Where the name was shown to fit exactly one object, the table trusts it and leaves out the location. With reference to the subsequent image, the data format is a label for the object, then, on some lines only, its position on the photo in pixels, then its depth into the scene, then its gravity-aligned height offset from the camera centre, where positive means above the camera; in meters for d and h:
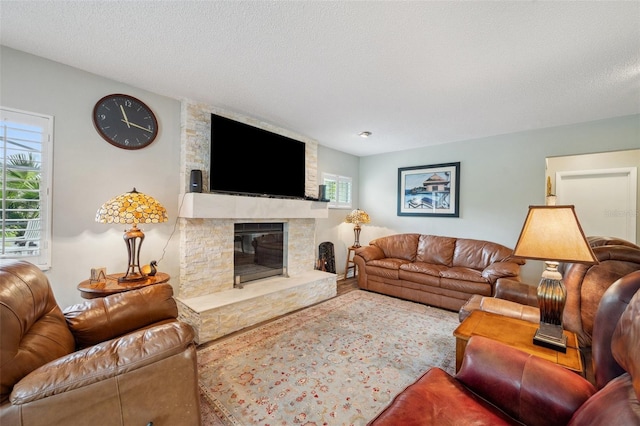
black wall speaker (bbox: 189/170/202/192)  2.81 +0.32
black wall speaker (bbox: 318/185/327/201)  4.26 +0.35
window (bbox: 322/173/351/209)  4.93 +0.47
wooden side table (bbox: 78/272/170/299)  2.00 -0.61
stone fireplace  2.71 -0.59
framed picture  4.40 +0.45
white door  3.47 +0.29
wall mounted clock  2.40 +0.86
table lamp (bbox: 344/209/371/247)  4.87 -0.09
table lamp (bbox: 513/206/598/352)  1.38 -0.18
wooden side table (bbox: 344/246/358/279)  4.90 -0.95
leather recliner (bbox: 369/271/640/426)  0.89 -0.70
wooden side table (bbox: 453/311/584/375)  1.35 -0.73
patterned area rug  1.67 -1.25
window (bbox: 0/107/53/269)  1.99 +0.18
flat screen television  2.97 +0.65
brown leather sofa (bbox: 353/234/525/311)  3.36 -0.75
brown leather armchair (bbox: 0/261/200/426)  0.95 -0.65
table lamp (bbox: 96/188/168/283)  2.06 -0.04
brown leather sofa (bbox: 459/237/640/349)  1.95 -0.55
